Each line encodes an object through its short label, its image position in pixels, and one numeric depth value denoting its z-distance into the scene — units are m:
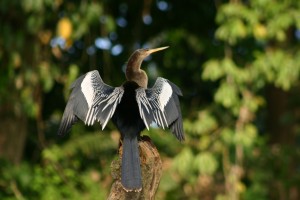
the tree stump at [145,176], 9.37
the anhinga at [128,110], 9.44
